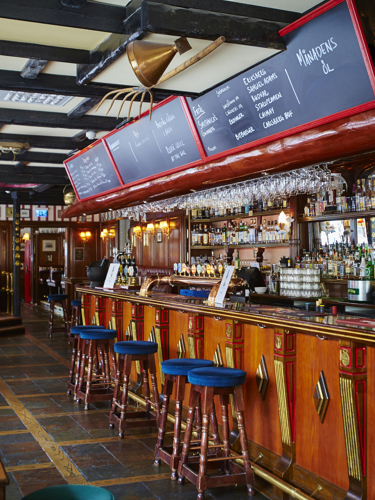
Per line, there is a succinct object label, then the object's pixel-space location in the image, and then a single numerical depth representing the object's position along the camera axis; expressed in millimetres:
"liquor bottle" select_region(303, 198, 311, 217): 7547
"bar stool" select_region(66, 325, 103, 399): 5931
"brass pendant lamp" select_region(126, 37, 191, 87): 3170
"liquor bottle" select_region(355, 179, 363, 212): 6727
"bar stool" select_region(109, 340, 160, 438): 4668
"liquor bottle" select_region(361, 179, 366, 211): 6670
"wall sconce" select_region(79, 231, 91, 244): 14695
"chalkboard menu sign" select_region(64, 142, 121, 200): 7023
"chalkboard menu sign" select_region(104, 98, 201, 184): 5137
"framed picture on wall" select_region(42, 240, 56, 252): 18469
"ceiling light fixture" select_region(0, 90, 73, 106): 5270
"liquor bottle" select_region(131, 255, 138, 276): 7722
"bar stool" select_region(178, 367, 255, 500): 3396
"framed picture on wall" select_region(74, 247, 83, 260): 14414
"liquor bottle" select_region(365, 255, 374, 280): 6564
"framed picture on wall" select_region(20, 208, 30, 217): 15530
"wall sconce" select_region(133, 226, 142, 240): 13336
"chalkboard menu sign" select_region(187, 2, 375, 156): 3131
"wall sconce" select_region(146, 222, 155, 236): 12531
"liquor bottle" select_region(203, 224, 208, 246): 10305
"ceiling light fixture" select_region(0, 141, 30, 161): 7101
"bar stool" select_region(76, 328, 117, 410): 5535
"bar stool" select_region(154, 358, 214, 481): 3779
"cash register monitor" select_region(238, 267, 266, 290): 6691
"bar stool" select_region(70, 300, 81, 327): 9586
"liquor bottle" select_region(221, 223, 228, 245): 9691
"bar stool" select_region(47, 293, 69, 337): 10797
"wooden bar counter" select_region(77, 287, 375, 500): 3020
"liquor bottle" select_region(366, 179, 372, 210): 6593
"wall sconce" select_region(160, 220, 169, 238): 11664
